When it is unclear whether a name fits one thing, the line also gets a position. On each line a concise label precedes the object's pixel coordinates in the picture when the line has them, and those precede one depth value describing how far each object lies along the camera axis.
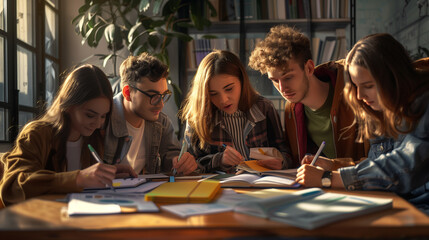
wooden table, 0.76
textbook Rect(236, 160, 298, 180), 1.48
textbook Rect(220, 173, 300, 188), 1.30
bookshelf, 3.84
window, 2.88
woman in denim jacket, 1.21
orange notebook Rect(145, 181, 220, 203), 1.05
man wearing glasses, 2.03
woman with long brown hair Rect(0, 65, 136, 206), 1.22
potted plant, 3.42
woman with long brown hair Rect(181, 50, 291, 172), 2.12
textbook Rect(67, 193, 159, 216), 0.91
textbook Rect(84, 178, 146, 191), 1.30
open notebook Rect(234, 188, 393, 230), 0.79
